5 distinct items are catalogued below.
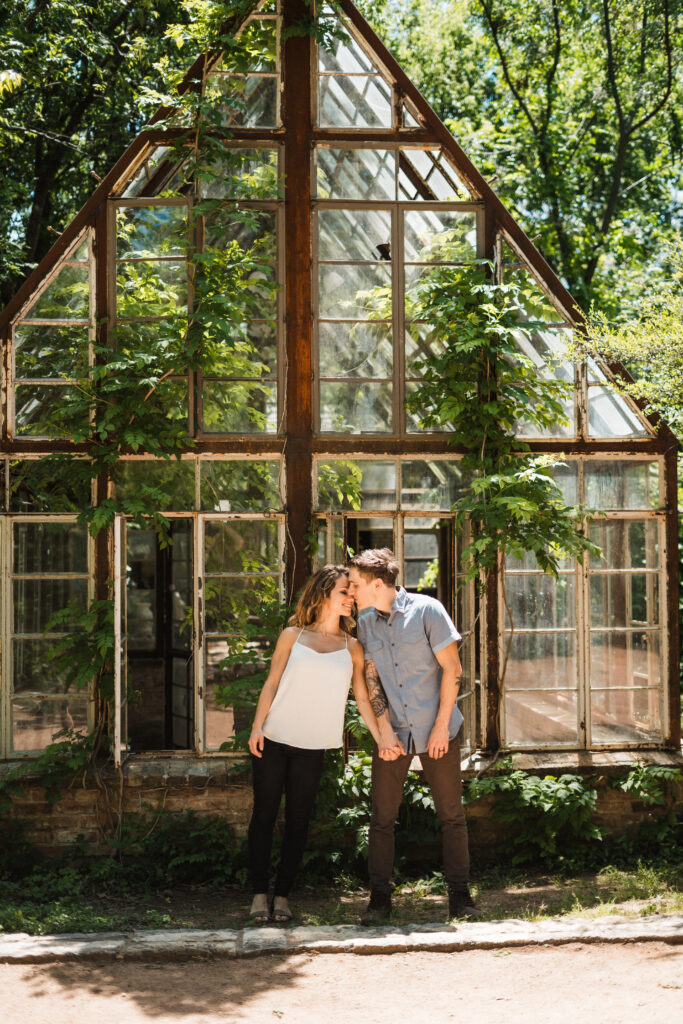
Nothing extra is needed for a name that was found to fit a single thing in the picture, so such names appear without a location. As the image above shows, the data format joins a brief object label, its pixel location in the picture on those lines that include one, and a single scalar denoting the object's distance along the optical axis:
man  5.24
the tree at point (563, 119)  15.73
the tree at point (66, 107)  11.59
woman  5.23
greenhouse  7.25
